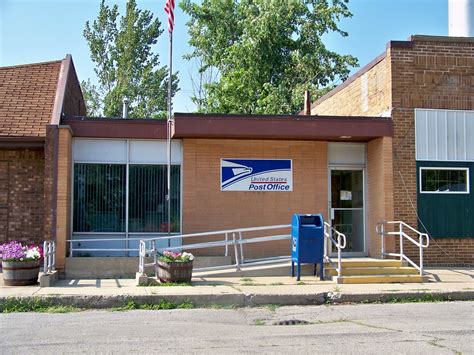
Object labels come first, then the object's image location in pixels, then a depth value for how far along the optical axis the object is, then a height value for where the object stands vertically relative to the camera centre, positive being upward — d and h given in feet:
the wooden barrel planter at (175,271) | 39.50 -4.38
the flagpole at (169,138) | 46.93 +5.64
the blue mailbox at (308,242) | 41.60 -2.53
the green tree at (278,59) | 98.63 +26.14
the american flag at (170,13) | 48.19 +16.26
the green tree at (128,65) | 129.18 +32.60
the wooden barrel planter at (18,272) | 38.72 -4.28
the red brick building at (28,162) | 44.52 +3.75
